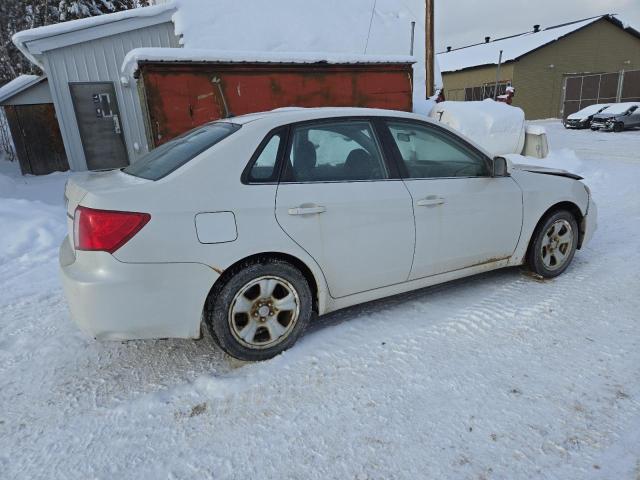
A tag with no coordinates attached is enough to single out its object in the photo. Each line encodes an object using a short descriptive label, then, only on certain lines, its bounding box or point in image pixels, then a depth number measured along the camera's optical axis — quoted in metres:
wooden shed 10.88
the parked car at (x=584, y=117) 19.95
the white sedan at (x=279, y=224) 2.38
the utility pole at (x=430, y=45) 13.52
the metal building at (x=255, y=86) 7.92
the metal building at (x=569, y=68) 28.12
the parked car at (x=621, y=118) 18.39
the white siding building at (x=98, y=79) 9.67
